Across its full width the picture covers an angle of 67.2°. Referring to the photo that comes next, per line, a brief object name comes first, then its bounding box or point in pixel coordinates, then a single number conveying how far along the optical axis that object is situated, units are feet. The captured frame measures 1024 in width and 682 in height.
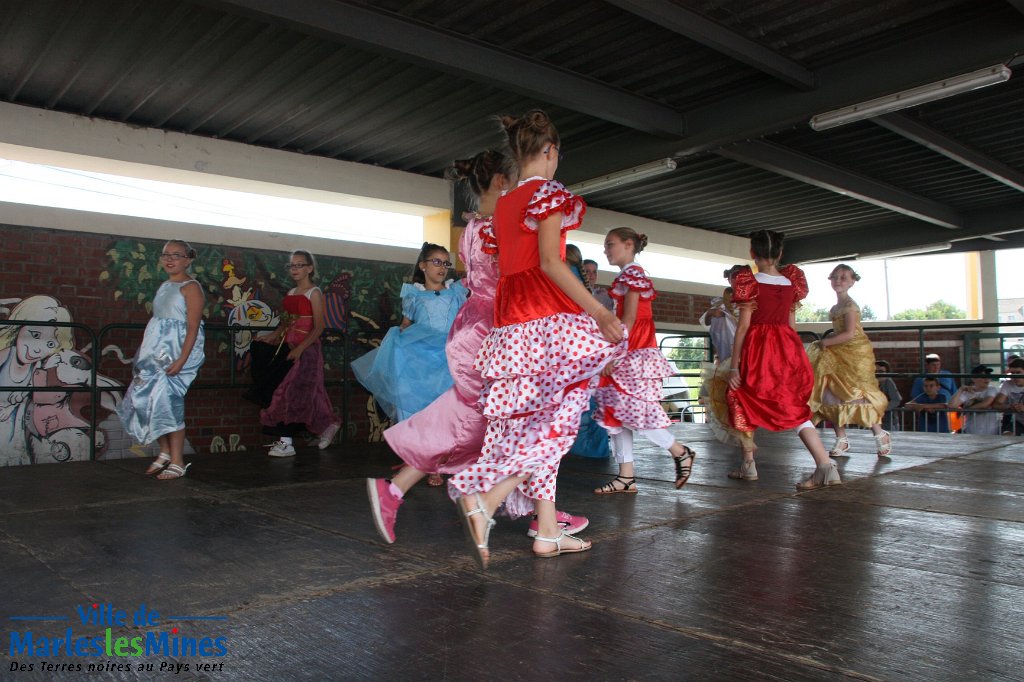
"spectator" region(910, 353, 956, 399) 37.32
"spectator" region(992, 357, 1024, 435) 30.55
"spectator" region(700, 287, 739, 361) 26.96
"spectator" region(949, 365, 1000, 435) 32.83
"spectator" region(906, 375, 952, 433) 34.94
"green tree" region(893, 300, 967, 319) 77.87
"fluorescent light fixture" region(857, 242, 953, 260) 44.78
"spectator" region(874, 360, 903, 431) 36.27
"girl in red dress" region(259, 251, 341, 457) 22.50
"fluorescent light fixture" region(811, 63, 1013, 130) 20.17
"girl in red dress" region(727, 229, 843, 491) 15.46
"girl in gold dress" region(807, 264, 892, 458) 20.54
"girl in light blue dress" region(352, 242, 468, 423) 17.88
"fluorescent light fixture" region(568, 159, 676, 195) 28.86
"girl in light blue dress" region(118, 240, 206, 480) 17.02
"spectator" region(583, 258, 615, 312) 21.20
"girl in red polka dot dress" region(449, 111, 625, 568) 9.23
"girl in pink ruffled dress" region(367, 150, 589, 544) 10.44
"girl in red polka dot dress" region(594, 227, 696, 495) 14.42
